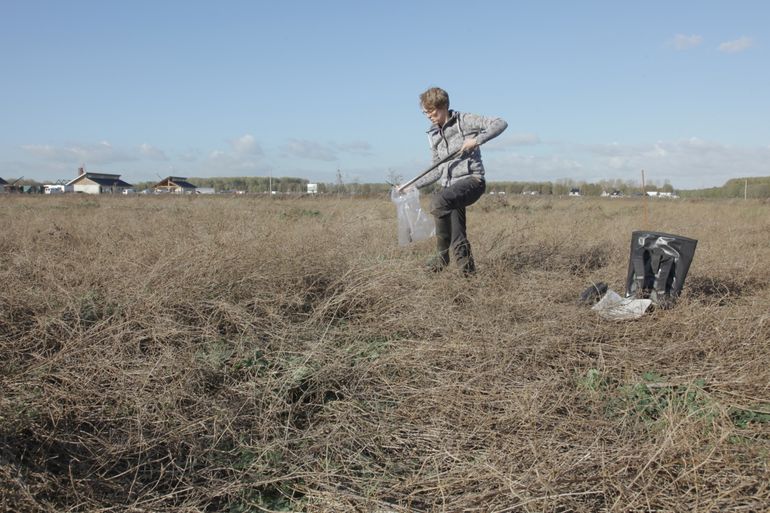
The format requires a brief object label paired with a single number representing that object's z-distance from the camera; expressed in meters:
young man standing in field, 4.75
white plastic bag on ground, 3.76
